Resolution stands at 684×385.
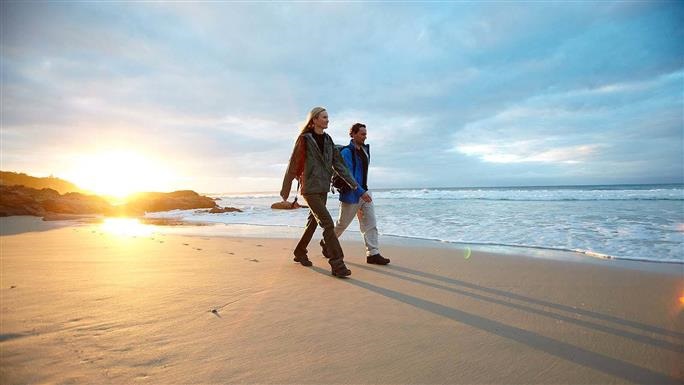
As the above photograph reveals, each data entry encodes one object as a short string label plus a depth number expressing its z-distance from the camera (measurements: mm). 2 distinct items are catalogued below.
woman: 4320
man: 4914
